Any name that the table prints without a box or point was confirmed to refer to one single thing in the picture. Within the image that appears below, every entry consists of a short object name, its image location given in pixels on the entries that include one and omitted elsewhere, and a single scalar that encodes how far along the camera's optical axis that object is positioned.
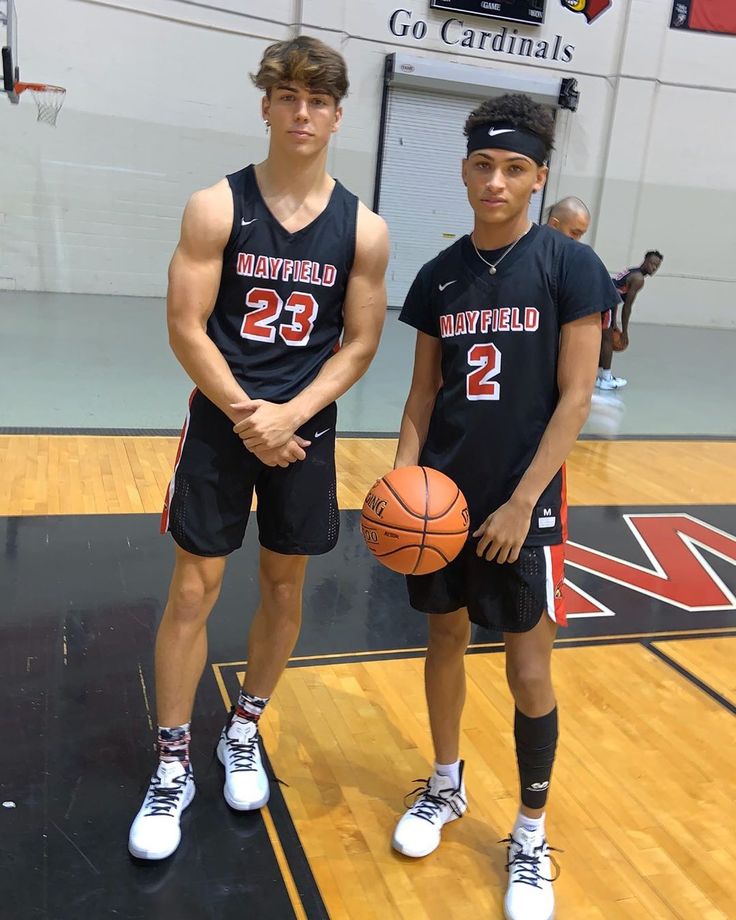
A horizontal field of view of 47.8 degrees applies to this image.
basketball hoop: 10.02
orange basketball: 1.77
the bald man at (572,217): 4.44
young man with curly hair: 1.74
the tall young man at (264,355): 1.88
